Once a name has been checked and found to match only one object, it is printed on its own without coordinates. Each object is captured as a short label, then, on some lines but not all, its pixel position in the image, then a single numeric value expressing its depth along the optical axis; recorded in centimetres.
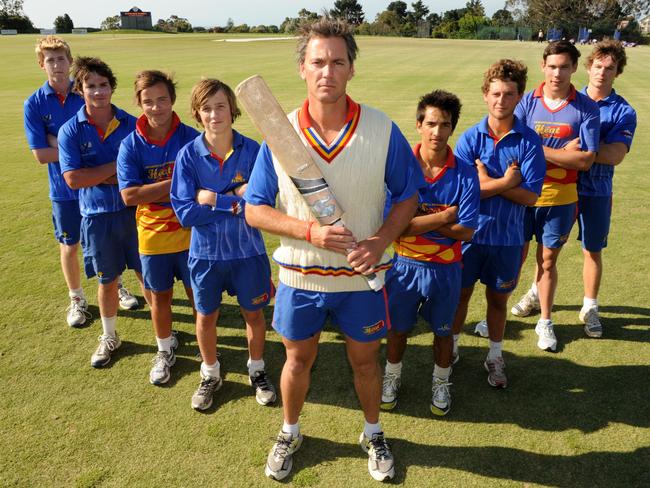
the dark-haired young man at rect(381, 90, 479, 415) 324
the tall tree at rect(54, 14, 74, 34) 8679
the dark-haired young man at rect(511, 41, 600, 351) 402
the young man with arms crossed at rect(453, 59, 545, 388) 352
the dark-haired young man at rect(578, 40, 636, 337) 438
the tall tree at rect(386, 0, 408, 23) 11338
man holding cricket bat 255
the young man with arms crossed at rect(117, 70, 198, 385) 368
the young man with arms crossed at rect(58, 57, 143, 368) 402
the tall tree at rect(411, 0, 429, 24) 11619
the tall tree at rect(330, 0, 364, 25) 10366
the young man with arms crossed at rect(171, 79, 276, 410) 343
